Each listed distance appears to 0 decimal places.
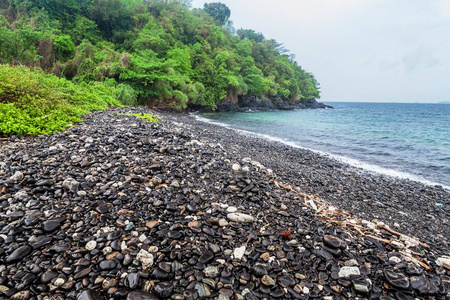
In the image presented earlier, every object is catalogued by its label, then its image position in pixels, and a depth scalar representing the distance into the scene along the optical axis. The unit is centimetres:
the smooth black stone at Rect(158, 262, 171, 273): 177
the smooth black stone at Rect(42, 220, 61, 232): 200
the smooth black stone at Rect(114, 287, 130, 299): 154
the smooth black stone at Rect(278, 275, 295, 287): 178
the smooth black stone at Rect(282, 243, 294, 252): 215
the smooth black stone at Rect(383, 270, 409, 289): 181
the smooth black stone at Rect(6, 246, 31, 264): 168
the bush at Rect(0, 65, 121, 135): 439
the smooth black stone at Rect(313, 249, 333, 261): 209
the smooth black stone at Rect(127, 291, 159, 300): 153
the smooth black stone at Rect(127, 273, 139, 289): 161
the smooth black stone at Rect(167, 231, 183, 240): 209
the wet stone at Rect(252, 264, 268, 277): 184
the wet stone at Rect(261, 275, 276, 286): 176
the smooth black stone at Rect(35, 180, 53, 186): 261
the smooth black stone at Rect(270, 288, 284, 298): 168
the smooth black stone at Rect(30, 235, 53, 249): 183
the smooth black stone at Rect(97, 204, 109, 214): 232
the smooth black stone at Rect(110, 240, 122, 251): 190
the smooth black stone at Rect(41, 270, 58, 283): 158
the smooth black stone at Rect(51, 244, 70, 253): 181
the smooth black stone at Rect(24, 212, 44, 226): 204
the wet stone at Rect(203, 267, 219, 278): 178
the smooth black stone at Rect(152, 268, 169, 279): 171
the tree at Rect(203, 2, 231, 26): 6212
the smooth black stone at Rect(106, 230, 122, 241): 200
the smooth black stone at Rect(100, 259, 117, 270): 173
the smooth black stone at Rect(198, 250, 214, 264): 190
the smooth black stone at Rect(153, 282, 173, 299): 159
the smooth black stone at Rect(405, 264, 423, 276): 196
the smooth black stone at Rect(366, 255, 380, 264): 212
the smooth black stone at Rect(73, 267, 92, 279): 163
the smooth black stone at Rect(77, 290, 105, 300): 147
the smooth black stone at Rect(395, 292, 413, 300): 173
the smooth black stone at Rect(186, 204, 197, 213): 254
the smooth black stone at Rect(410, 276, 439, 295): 179
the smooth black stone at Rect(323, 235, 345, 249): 221
